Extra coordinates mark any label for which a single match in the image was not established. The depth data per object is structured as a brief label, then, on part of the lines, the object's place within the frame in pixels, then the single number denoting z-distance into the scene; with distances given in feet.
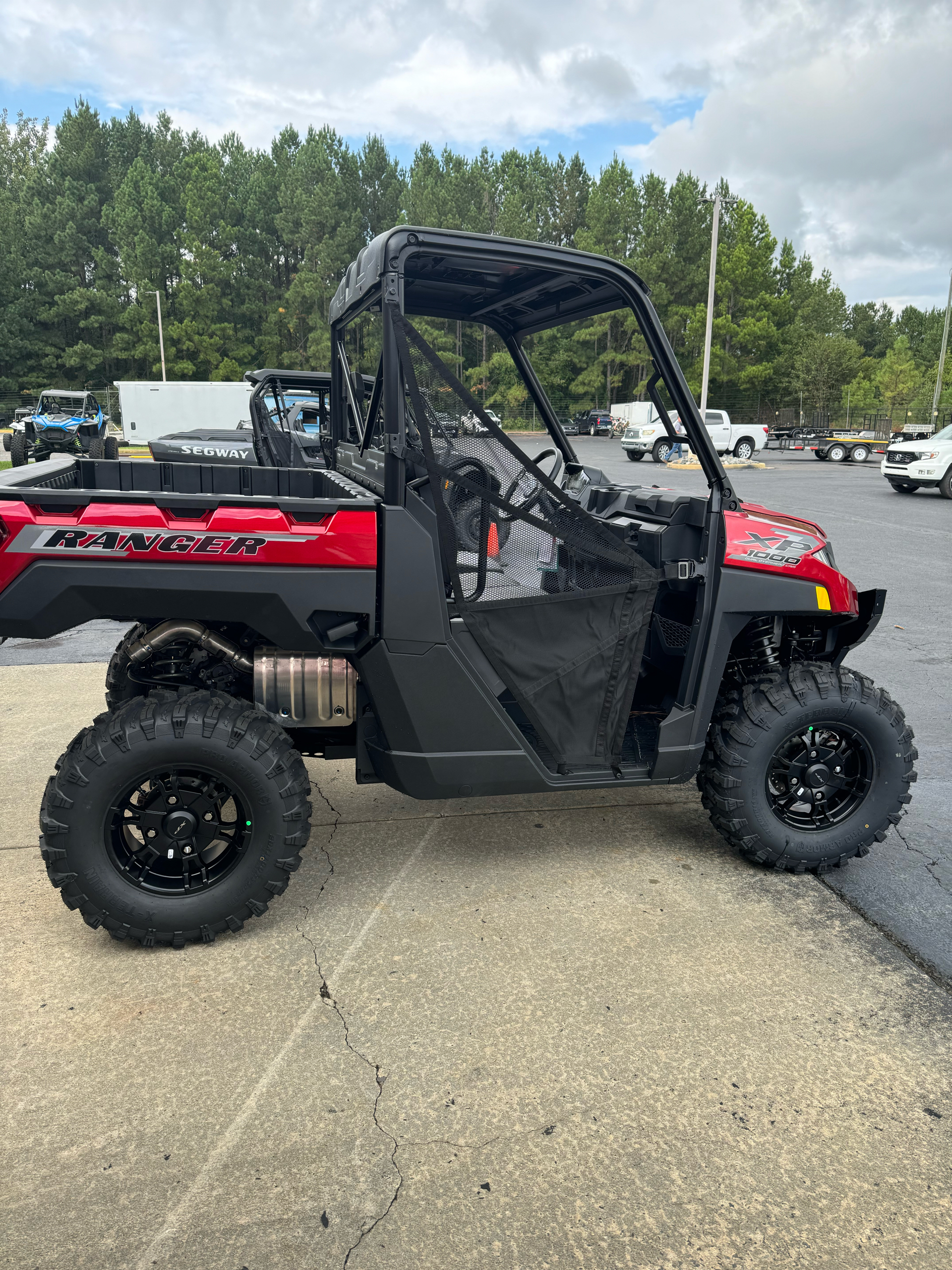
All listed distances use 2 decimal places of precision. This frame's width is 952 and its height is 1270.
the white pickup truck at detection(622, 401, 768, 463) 89.20
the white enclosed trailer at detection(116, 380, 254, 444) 119.44
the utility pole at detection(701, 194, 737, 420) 95.55
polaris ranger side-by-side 9.32
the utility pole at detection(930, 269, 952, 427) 143.84
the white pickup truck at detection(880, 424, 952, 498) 62.75
